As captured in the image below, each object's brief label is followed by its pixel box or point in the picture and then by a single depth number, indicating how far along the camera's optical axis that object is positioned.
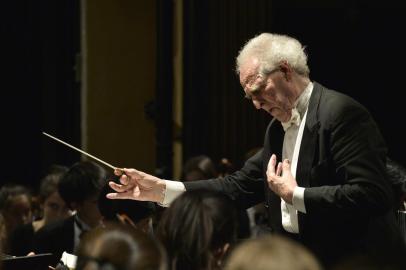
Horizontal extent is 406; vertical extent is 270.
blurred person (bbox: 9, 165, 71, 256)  11.02
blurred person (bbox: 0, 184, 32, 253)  11.84
